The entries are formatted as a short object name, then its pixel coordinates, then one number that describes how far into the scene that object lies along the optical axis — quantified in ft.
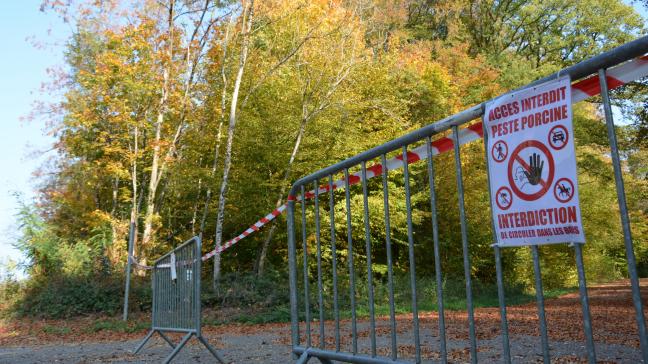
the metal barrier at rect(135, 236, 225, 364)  19.42
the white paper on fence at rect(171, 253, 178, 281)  21.52
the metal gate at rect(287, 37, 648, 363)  7.10
